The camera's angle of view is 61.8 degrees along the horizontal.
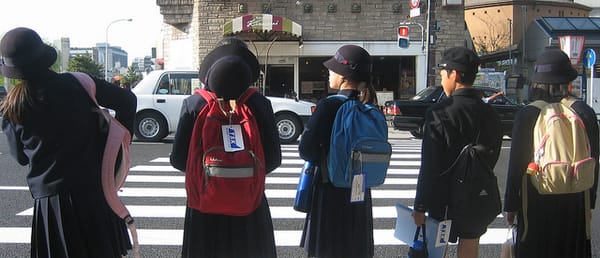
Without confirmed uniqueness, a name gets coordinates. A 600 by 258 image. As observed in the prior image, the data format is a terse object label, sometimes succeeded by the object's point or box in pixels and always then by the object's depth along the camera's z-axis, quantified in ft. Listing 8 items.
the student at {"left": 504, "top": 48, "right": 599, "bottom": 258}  9.59
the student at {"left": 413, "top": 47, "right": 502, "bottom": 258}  9.66
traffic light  52.90
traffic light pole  62.13
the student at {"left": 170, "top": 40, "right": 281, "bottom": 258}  8.36
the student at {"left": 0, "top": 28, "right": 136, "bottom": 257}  7.79
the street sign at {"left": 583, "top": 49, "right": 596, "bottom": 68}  52.85
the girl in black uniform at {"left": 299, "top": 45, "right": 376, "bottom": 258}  9.55
